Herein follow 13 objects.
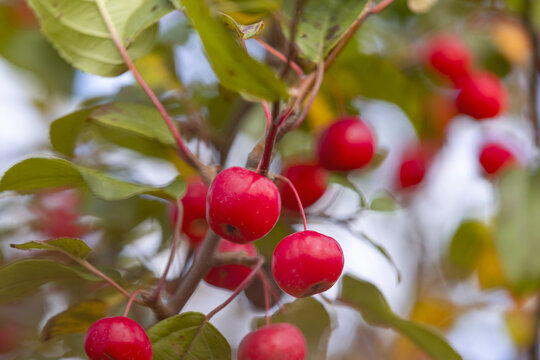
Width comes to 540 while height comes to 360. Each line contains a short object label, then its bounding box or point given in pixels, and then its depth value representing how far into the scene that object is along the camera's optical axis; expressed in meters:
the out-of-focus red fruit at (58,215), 0.51
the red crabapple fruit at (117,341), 0.33
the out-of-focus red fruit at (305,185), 0.40
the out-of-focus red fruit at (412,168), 0.51
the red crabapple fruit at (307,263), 0.33
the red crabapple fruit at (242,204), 0.33
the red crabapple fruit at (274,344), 0.35
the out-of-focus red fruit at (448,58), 0.50
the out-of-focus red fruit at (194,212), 0.39
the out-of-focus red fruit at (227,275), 0.37
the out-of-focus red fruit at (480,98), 0.50
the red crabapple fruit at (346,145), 0.40
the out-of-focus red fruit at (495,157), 0.52
